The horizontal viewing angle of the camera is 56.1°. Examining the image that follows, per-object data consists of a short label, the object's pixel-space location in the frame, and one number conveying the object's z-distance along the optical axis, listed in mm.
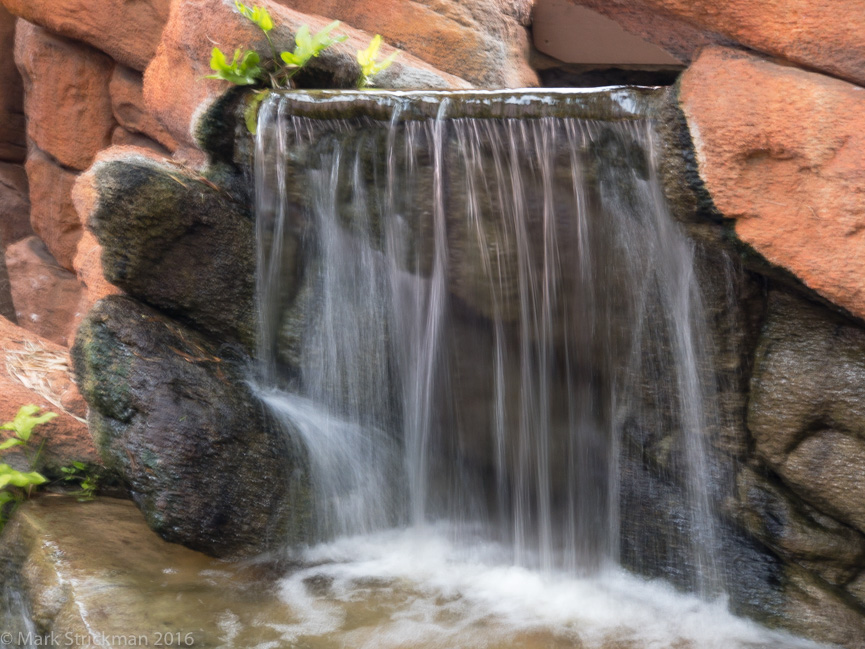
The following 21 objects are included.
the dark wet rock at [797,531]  3393
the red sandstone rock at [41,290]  8836
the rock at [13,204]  9273
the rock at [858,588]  3371
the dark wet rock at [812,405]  3273
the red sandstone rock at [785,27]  3109
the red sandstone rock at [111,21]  7277
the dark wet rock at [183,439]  3760
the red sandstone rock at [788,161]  3043
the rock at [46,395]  4250
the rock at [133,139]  8047
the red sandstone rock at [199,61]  4633
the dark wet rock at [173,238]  4055
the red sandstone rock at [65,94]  7848
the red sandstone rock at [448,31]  6953
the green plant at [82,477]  4195
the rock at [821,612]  3348
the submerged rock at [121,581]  3236
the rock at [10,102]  8711
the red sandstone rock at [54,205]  8477
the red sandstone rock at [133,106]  7750
